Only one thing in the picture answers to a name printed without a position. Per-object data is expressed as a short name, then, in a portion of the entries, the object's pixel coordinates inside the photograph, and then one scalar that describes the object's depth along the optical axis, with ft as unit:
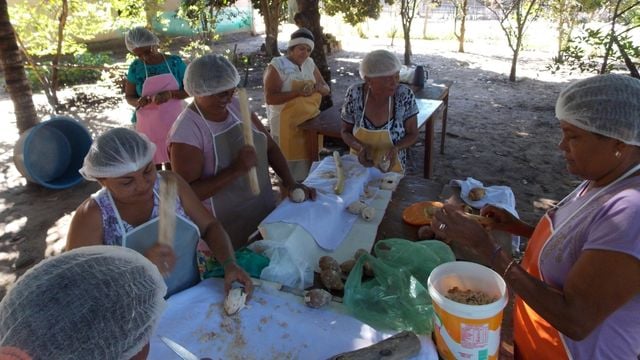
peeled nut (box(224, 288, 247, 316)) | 5.16
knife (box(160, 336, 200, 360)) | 4.40
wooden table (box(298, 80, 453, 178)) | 14.17
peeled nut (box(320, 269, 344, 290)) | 5.93
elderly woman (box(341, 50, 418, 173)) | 10.13
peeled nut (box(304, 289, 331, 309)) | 5.19
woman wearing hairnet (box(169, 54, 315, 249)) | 7.57
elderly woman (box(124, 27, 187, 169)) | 13.43
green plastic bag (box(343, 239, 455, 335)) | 4.88
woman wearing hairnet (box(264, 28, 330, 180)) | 14.05
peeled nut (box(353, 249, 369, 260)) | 6.02
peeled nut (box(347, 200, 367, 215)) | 7.89
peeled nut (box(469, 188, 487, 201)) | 8.02
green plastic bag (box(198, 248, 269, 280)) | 6.04
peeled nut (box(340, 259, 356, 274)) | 6.30
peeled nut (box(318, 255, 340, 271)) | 6.17
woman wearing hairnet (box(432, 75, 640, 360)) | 3.64
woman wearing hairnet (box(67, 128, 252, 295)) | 5.43
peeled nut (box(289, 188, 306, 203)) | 7.79
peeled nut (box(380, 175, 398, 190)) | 8.84
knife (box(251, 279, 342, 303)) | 5.43
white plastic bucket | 3.95
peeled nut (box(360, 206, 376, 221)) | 7.77
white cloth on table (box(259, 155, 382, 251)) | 7.12
